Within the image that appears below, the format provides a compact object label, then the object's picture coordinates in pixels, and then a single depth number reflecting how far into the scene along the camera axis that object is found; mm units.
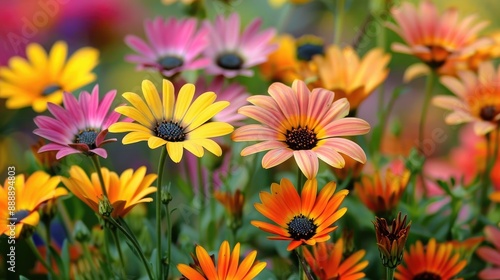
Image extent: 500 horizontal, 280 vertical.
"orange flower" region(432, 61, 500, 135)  928
